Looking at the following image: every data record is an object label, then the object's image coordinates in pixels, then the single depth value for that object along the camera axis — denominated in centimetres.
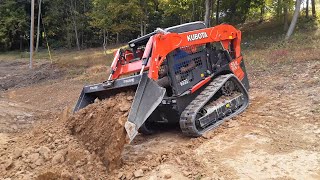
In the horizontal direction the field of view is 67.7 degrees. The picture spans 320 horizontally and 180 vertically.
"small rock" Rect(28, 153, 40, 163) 364
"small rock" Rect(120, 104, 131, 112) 359
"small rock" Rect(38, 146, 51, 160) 365
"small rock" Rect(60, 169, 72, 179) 341
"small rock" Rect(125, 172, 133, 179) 339
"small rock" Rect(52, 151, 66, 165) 358
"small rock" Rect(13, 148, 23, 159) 375
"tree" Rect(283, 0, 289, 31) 1520
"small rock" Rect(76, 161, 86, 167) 354
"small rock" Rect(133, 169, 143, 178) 340
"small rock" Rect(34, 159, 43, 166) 360
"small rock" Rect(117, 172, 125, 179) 341
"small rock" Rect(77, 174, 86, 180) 338
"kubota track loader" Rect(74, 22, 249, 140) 362
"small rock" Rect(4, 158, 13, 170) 363
